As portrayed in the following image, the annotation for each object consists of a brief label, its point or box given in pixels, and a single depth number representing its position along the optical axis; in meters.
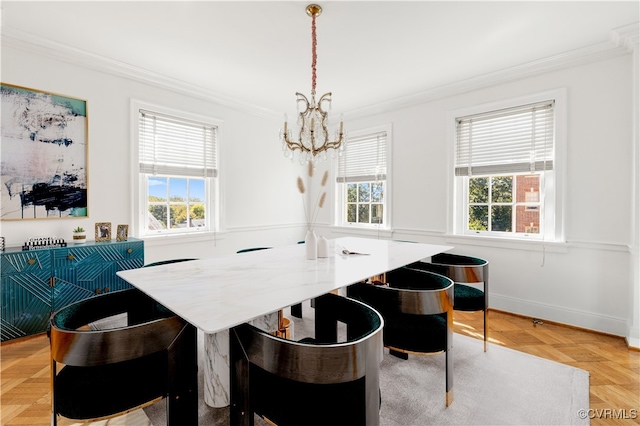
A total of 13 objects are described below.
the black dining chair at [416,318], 1.70
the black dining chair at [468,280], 2.43
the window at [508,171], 3.24
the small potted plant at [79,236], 3.00
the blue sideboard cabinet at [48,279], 2.54
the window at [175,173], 3.62
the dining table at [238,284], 1.29
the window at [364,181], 4.69
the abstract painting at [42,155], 2.72
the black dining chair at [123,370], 1.16
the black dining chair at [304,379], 1.07
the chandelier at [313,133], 2.42
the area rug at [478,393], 1.71
